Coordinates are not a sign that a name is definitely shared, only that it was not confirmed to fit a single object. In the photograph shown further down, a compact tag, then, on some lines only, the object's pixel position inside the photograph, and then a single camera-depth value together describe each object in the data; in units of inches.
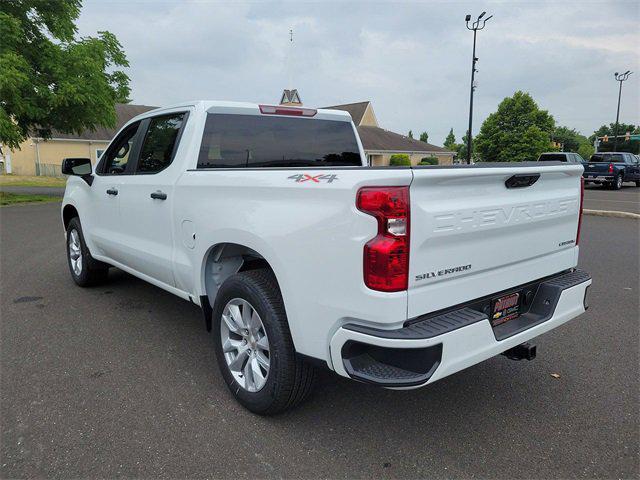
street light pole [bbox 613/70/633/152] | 1760.6
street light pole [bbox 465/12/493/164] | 936.3
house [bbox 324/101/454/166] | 1695.4
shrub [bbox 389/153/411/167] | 1492.4
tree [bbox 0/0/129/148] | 610.1
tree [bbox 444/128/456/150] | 3967.0
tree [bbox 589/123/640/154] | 3387.6
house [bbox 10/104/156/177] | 1421.0
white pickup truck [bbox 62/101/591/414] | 89.7
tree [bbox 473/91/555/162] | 1615.4
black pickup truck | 959.6
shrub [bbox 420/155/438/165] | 1743.7
